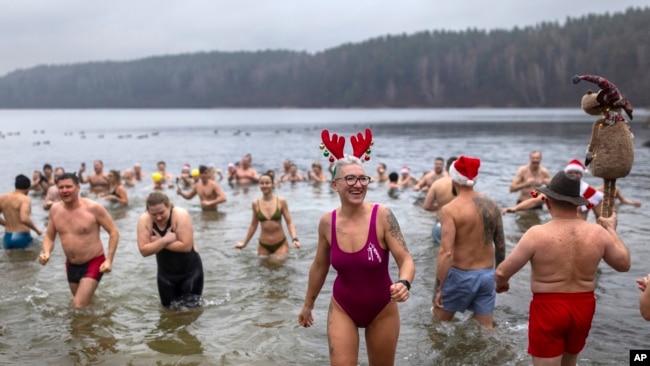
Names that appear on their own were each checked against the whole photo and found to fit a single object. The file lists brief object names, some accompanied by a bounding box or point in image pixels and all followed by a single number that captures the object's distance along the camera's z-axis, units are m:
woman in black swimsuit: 6.46
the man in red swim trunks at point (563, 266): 4.16
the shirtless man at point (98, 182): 18.94
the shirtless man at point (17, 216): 11.08
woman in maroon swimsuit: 4.38
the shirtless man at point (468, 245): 5.68
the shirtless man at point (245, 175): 22.22
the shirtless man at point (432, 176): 14.18
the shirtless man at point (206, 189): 14.40
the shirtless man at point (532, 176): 12.74
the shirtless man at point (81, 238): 6.96
